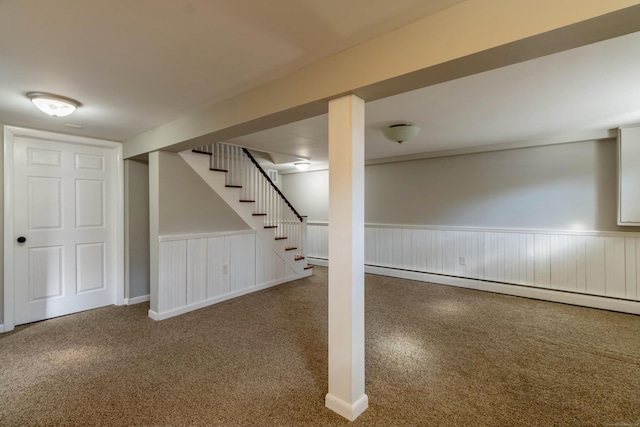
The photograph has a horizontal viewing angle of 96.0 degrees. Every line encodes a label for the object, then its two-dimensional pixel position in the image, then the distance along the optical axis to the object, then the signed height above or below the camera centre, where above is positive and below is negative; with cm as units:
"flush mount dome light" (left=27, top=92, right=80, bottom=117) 229 +91
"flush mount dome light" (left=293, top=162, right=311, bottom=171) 578 +98
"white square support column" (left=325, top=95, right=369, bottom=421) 176 -27
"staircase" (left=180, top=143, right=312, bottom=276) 389 +25
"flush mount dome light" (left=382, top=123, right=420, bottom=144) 323 +92
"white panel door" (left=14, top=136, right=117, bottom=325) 323 -16
